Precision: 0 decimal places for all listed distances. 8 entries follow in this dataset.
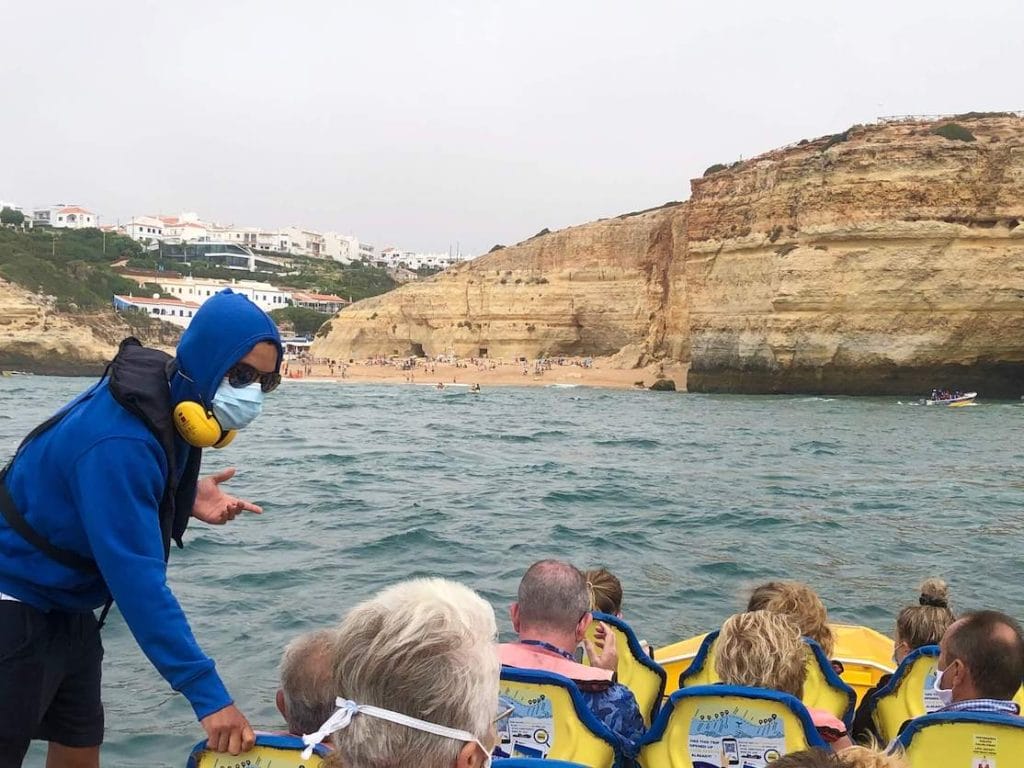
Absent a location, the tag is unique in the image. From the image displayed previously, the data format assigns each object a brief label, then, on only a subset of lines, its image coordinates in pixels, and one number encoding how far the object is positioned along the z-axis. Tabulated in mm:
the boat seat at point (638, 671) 4746
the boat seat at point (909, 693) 4293
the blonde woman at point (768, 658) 3531
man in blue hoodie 2824
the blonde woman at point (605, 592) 5480
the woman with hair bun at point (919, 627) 4879
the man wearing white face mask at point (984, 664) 3646
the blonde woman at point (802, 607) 4824
